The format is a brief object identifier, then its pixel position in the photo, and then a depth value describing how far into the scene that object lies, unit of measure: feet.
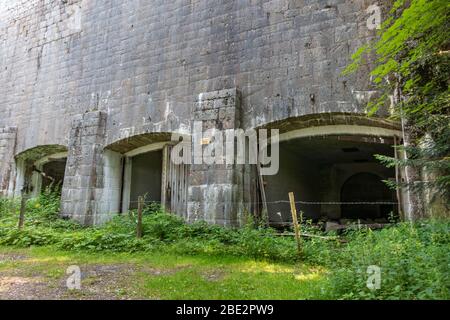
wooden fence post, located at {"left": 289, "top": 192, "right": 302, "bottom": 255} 15.90
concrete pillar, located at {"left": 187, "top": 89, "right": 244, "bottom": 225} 20.51
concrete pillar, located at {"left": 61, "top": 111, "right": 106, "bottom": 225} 26.27
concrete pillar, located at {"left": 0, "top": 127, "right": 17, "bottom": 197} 33.14
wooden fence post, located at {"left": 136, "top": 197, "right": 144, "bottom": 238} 20.27
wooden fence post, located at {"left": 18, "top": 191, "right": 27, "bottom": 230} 22.69
